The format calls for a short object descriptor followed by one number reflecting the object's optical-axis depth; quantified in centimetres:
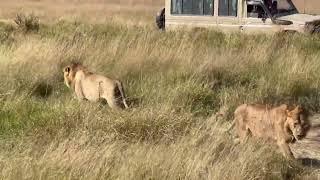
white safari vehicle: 3100
